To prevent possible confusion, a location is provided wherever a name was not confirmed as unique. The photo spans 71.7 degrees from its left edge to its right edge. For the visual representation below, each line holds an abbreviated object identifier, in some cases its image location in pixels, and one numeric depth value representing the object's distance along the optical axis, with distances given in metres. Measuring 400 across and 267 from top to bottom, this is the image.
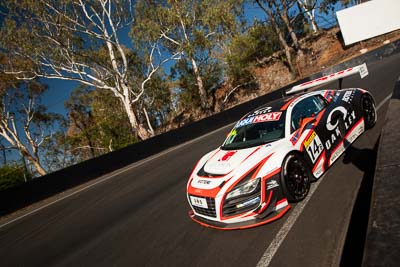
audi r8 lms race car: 3.68
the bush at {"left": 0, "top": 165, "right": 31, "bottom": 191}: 17.41
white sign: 29.84
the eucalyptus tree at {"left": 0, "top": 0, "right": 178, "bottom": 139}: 20.95
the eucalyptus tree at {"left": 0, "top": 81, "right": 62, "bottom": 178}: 27.50
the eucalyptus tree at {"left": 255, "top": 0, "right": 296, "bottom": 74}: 32.00
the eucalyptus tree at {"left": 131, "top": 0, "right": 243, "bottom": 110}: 27.08
